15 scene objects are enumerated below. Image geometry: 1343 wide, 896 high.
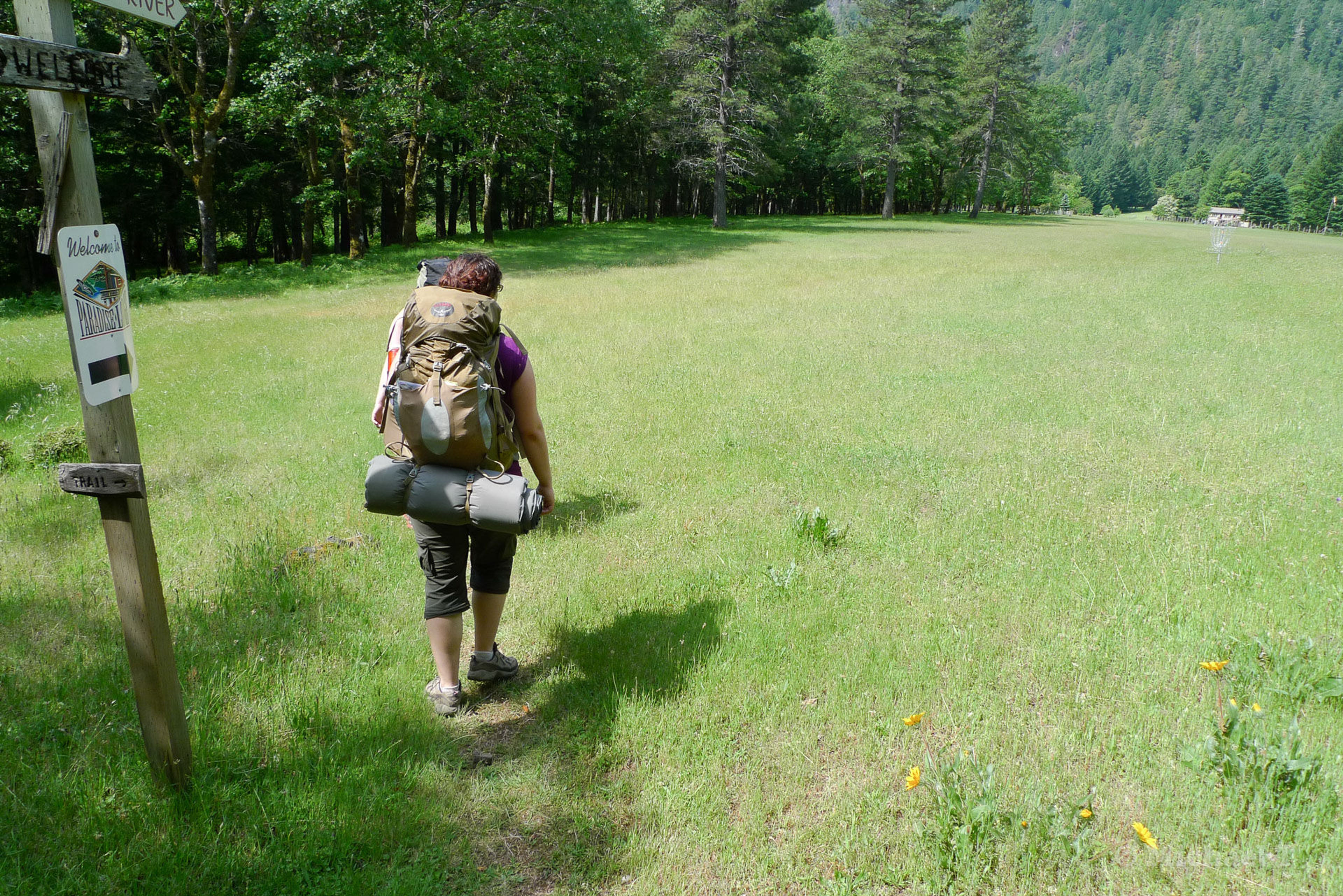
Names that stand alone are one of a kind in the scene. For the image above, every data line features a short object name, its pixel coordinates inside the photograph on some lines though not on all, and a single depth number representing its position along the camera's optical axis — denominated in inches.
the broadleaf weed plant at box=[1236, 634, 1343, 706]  144.6
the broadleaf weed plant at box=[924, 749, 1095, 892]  111.5
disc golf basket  1073.2
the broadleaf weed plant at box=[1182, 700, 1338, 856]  114.5
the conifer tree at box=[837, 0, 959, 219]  2097.7
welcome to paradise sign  98.0
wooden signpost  98.1
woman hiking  138.2
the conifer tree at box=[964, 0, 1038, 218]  2395.4
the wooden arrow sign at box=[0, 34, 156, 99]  91.7
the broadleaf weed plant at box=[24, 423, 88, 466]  286.8
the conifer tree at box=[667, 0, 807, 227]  1587.1
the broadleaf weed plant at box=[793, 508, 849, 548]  215.8
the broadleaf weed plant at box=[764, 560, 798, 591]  193.5
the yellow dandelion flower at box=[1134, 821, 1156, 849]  111.4
